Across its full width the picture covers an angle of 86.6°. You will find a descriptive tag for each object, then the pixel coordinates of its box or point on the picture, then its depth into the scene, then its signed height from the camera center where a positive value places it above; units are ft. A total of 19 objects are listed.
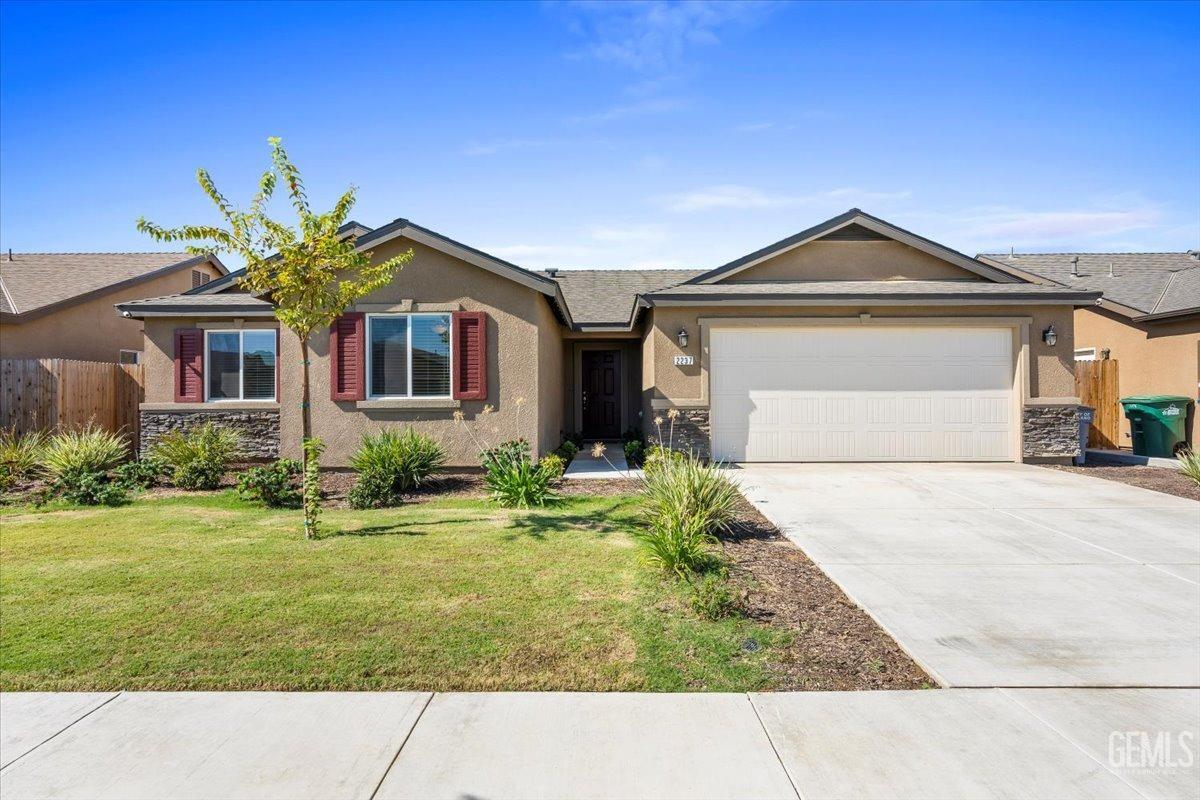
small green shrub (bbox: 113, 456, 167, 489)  32.99 -3.53
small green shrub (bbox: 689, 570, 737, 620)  14.73 -4.62
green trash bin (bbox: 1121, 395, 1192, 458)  41.91 -1.34
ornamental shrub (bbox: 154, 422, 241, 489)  33.12 -2.74
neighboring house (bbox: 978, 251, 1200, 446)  43.75 +6.45
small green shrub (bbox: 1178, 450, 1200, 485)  31.42 -3.17
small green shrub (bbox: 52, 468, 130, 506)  29.43 -3.98
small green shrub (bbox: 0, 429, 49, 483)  34.60 -2.87
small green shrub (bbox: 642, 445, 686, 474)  26.30 -2.44
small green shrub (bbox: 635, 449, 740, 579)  17.76 -3.60
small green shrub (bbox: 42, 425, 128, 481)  32.32 -2.57
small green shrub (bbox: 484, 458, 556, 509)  27.81 -3.66
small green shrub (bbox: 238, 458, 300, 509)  28.91 -3.72
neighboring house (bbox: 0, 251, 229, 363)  50.49 +9.21
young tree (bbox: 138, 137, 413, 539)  22.00 +5.53
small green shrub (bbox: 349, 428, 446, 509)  28.86 -3.00
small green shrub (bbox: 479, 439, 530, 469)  32.52 -2.56
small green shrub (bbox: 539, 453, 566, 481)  29.50 -2.94
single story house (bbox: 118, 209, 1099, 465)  36.35 +2.95
